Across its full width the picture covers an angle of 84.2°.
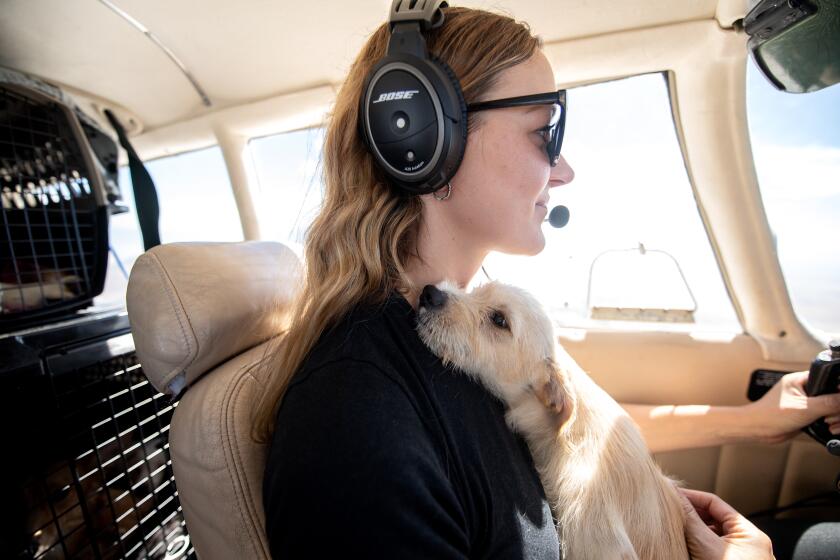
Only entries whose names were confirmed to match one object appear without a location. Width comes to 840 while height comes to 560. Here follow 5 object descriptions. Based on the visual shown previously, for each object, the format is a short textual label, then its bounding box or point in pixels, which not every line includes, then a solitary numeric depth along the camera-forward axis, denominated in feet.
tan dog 1.29
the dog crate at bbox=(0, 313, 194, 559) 1.17
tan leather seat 1.04
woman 0.82
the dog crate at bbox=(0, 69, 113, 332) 1.41
